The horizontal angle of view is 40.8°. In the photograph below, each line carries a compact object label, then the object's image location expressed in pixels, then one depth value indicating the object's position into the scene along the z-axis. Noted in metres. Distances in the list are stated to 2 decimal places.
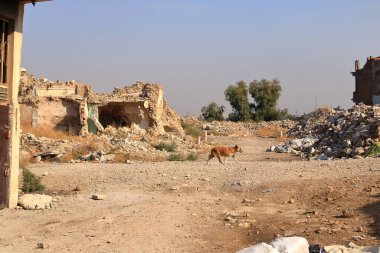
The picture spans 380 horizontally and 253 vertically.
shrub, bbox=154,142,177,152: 22.99
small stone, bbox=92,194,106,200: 10.42
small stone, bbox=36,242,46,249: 7.28
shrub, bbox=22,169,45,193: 11.26
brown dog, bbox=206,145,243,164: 15.62
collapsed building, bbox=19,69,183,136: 25.69
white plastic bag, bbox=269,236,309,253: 5.72
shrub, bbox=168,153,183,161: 18.98
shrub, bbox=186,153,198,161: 19.47
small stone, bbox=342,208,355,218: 8.07
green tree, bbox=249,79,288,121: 61.38
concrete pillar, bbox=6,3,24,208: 9.65
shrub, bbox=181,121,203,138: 36.54
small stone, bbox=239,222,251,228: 8.07
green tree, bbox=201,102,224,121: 62.09
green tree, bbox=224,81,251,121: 61.27
